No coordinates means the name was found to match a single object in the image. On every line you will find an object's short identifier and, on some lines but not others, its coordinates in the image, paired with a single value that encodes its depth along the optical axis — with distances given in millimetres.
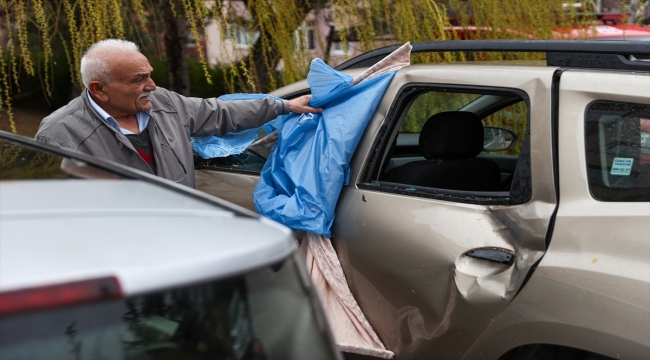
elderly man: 3145
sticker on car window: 2377
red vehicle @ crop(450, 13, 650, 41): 5930
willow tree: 4684
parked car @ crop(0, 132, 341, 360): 1182
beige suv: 2271
